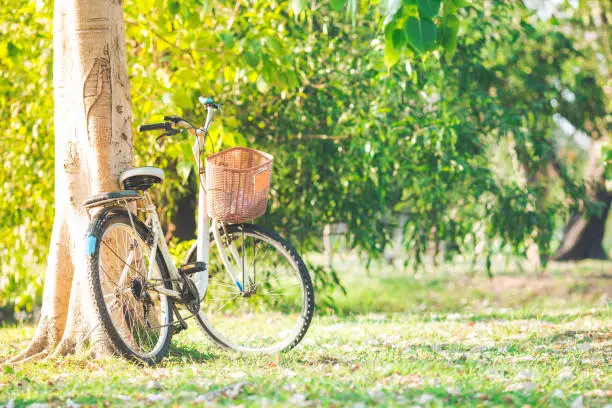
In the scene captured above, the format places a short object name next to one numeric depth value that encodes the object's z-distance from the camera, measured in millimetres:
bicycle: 8383
